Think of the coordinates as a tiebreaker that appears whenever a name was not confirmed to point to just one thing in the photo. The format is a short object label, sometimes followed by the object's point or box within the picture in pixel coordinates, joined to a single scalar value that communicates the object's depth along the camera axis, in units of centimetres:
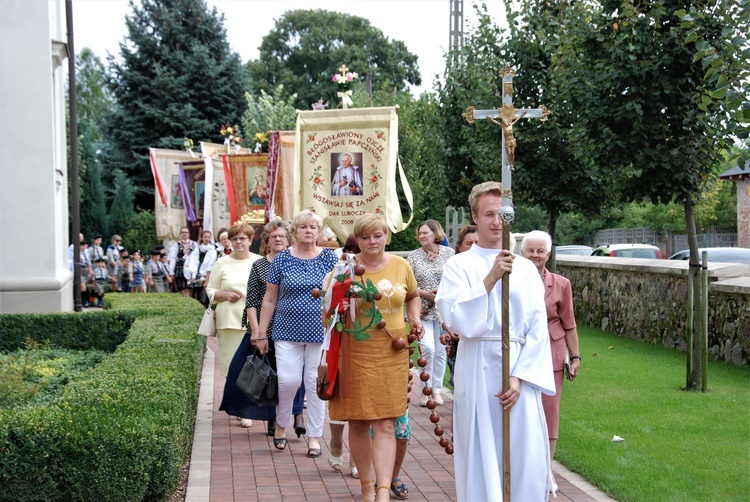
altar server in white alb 462
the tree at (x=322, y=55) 5700
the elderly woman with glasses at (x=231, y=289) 894
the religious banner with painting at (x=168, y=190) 2443
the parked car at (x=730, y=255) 2195
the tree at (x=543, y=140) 1644
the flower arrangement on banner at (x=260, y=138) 1988
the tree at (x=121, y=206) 4144
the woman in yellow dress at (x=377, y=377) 579
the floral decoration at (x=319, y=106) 1232
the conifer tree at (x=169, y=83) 4316
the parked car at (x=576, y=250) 3384
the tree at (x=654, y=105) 966
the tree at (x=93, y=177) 4091
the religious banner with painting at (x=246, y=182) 1773
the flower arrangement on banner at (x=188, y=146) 2471
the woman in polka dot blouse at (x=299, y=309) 749
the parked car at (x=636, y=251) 2756
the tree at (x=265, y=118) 3794
